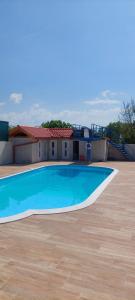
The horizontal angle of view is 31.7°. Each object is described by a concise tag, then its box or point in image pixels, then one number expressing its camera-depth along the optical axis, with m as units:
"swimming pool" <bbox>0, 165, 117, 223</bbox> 7.94
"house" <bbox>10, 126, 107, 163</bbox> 17.03
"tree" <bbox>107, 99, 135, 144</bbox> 22.31
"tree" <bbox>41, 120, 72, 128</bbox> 37.88
